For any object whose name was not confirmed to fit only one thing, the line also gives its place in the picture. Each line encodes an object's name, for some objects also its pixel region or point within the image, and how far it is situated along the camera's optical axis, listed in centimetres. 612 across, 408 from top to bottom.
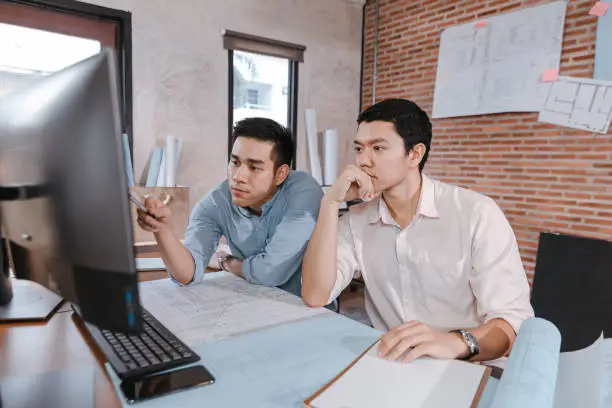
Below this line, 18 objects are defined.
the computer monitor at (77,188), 47
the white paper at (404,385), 63
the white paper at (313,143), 391
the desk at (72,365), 68
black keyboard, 71
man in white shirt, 120
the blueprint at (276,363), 65
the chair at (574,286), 271
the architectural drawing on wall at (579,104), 277
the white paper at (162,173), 302
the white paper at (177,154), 310
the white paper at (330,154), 398
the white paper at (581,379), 51
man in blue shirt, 133
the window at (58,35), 259
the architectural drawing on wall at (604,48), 274
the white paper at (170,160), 306
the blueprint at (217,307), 94
